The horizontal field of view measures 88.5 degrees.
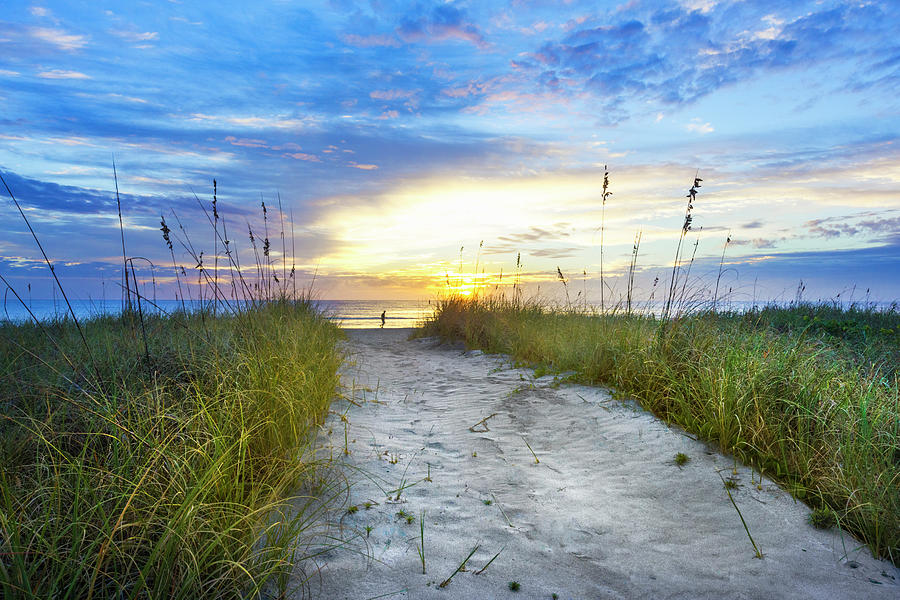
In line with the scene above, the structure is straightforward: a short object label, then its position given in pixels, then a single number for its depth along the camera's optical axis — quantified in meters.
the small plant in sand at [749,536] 2.64
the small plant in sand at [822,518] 2.82
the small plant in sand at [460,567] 2.30
